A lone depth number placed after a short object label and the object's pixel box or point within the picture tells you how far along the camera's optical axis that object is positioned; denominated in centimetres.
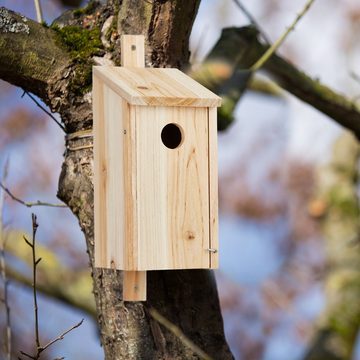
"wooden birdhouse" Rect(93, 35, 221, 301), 350
